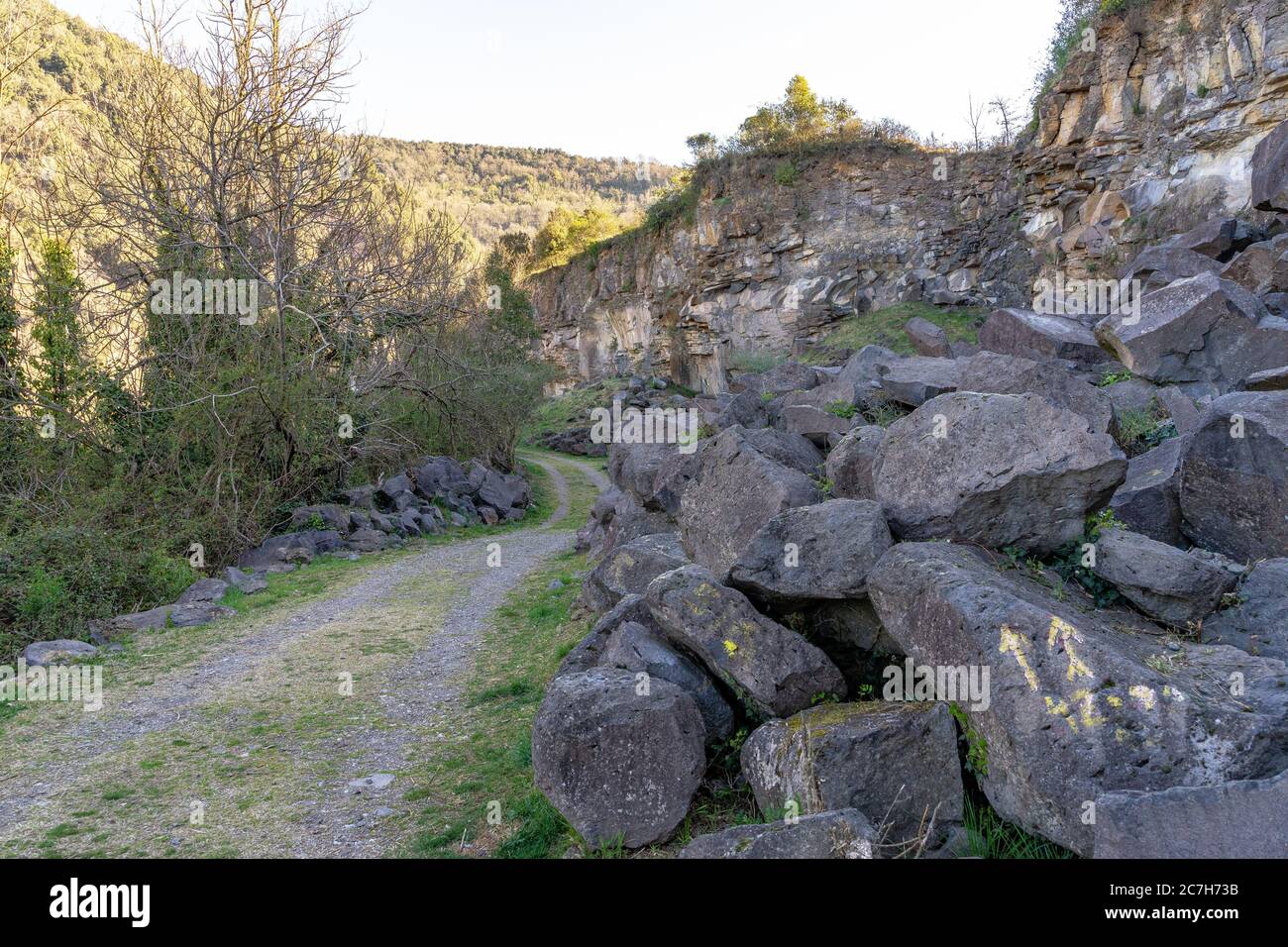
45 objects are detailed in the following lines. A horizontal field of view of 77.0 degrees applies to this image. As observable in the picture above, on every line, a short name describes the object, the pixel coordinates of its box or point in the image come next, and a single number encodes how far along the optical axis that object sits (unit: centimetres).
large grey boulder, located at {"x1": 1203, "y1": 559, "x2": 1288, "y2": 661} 423
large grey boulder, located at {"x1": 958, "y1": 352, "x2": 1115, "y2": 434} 589
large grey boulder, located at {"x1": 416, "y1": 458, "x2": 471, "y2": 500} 1853
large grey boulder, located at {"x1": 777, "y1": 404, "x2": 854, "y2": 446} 795
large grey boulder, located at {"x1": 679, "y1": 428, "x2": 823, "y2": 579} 592
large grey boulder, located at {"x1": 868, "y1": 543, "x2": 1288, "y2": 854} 327
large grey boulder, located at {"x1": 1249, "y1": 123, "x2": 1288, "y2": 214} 1073
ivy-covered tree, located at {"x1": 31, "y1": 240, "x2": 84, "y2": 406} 1270
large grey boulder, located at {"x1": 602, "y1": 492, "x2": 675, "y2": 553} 939
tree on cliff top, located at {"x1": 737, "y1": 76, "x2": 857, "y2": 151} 3130
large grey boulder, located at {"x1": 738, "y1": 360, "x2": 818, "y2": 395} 1180
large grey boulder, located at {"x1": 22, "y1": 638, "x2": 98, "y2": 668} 775
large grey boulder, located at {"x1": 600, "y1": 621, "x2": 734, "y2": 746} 475
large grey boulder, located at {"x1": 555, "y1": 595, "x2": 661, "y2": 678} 567
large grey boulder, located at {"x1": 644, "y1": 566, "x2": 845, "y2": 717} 456
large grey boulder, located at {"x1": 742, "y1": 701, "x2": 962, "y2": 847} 376
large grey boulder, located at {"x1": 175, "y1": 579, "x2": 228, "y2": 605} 1019
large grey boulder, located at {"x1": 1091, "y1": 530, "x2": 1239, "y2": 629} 441
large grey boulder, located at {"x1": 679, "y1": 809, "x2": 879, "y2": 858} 312
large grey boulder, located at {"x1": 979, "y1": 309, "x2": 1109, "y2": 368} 953
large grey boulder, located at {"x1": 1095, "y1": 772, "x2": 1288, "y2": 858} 274
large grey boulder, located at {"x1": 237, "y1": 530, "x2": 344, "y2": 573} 1275
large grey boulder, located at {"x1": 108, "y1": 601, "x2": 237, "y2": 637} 901
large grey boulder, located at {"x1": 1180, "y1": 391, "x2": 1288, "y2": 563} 531
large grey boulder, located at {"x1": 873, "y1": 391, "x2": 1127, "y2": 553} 458
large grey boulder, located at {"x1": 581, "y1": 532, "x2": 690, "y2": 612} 712
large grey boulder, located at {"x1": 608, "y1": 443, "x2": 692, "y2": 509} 1034
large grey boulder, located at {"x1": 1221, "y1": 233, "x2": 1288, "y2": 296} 1003
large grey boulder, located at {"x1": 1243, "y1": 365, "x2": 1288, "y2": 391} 690
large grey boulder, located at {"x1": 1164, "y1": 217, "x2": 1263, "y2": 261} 1126
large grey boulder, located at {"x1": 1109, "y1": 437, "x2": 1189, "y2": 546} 563
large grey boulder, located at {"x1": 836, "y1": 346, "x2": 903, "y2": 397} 865
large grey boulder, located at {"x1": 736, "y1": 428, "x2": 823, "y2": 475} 694
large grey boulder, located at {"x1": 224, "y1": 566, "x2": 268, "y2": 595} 1095
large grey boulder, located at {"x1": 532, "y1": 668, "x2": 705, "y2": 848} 419
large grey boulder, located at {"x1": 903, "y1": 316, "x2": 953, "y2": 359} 1341
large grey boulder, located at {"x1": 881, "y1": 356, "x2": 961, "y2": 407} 793
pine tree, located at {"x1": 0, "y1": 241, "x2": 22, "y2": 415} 1257
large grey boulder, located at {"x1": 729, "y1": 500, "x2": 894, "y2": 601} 469
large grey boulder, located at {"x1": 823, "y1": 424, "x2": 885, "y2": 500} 594
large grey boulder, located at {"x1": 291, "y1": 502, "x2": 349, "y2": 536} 1421
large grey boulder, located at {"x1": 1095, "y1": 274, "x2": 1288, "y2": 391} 824
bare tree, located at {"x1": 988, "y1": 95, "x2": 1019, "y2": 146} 2639
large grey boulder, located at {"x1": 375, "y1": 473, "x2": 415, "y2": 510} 1695
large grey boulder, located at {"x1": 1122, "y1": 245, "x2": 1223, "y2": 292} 1102
